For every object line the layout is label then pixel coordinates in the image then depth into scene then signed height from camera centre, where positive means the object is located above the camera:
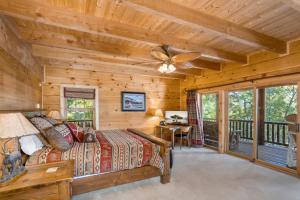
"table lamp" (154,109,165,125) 5.52 -0.40
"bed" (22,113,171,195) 2.27 -0.87
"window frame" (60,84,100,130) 4.66 -0.07
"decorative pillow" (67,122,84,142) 2.81 -0.53
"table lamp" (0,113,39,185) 1.44 -0.28
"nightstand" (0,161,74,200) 1.41 -0.73
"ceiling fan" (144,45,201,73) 2.86 +0.74
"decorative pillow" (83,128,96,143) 2.73 -0.59
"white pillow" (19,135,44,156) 2.03 -0.53
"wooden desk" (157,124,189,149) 5.07 -0.80
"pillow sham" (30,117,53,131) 2.40 -0.33
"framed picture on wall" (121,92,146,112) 5.42 -0.02
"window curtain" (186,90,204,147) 5.38 -0.54
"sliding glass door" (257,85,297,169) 3.63 -0.70
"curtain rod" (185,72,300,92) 3.33 +0.46
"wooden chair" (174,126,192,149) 5.10 -1.05
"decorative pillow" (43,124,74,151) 2.22 -0.51
